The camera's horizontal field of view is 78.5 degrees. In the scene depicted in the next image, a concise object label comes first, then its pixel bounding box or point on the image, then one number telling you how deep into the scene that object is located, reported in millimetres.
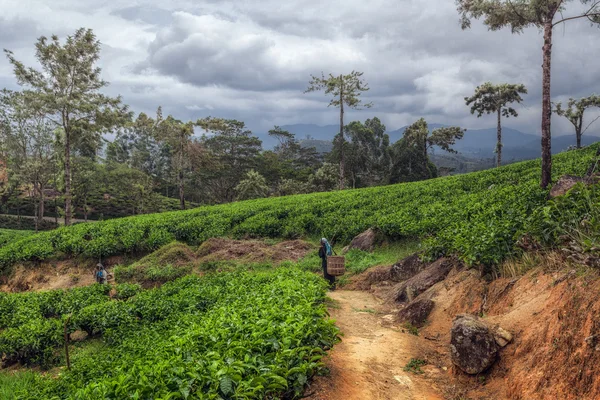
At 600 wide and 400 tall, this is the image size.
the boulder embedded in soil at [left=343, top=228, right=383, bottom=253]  15566
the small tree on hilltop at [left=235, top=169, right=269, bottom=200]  44094
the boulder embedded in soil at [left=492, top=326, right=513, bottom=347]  4988
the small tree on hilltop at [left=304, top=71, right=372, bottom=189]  38166
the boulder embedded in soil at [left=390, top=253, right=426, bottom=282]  11281
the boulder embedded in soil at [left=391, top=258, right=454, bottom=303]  9203
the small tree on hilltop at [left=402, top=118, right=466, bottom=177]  49625
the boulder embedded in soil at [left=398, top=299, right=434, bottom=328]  7688
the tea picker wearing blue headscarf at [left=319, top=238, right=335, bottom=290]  12133
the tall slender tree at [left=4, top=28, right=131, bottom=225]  27062
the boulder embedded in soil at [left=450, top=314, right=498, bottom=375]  4930
